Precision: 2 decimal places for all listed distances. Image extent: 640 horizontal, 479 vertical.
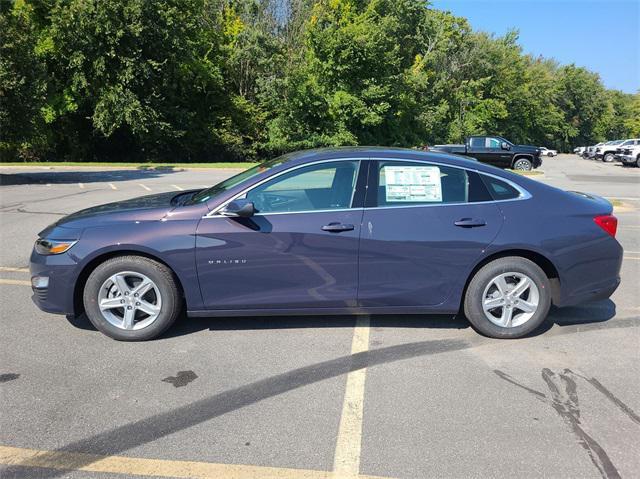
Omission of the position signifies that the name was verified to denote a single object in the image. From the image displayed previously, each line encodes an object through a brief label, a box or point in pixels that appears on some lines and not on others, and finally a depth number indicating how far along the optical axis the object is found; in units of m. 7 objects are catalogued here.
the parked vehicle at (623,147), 34.89
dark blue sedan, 4.11
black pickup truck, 25.66
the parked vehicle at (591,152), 45.13
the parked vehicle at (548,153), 53.14
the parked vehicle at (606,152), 41.72
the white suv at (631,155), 33.31
